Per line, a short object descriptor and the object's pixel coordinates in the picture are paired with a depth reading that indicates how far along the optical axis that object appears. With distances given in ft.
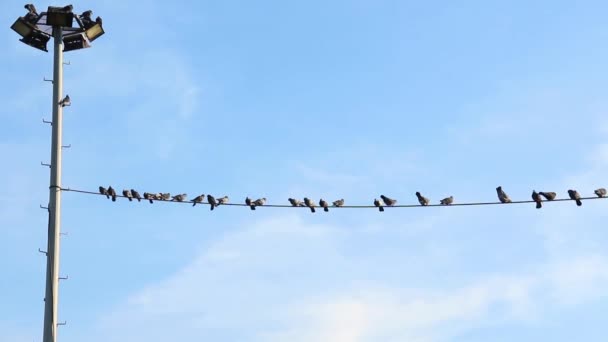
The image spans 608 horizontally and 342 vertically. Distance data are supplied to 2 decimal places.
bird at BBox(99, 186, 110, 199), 75.00
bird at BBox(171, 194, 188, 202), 100.88
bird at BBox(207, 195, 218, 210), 85.91
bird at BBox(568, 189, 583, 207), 86.80
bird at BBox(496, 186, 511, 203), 89.27
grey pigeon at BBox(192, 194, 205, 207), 80.65
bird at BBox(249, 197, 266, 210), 84.07
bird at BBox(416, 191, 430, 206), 98.97
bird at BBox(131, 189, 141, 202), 84.84
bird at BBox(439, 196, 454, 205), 96.60
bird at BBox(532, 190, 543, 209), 87.25
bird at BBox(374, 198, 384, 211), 90.95
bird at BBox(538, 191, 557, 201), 87.81
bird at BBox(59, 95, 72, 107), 60.44
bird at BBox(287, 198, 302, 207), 93.73
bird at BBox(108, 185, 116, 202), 75.25
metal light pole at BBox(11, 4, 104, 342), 55.98
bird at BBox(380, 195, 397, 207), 94.71
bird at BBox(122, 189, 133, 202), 83.66
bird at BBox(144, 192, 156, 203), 93.03
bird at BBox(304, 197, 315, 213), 90.01
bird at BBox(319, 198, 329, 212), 91.22
